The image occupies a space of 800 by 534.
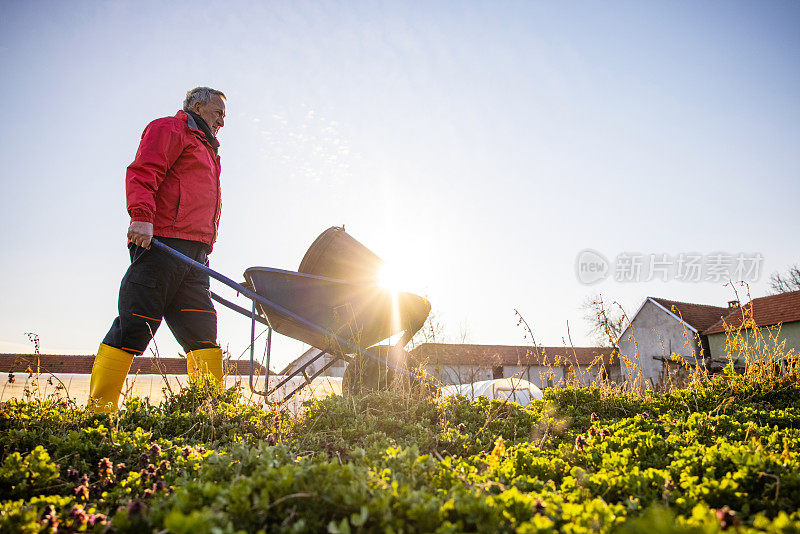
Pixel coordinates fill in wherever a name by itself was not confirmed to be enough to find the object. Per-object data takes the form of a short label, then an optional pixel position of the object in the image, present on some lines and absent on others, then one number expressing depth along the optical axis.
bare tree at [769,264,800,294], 36.96
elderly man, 2.98
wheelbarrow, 3.68
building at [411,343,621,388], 24.73
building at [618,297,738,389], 25.20
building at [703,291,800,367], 21.42
